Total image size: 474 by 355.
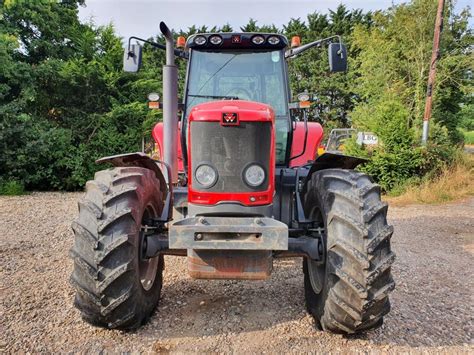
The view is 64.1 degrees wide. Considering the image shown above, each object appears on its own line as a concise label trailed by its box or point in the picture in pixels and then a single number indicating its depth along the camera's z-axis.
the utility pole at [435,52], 11.30
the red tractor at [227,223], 2.47
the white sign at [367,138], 9.98
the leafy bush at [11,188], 9.03
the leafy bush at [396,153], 9.68
